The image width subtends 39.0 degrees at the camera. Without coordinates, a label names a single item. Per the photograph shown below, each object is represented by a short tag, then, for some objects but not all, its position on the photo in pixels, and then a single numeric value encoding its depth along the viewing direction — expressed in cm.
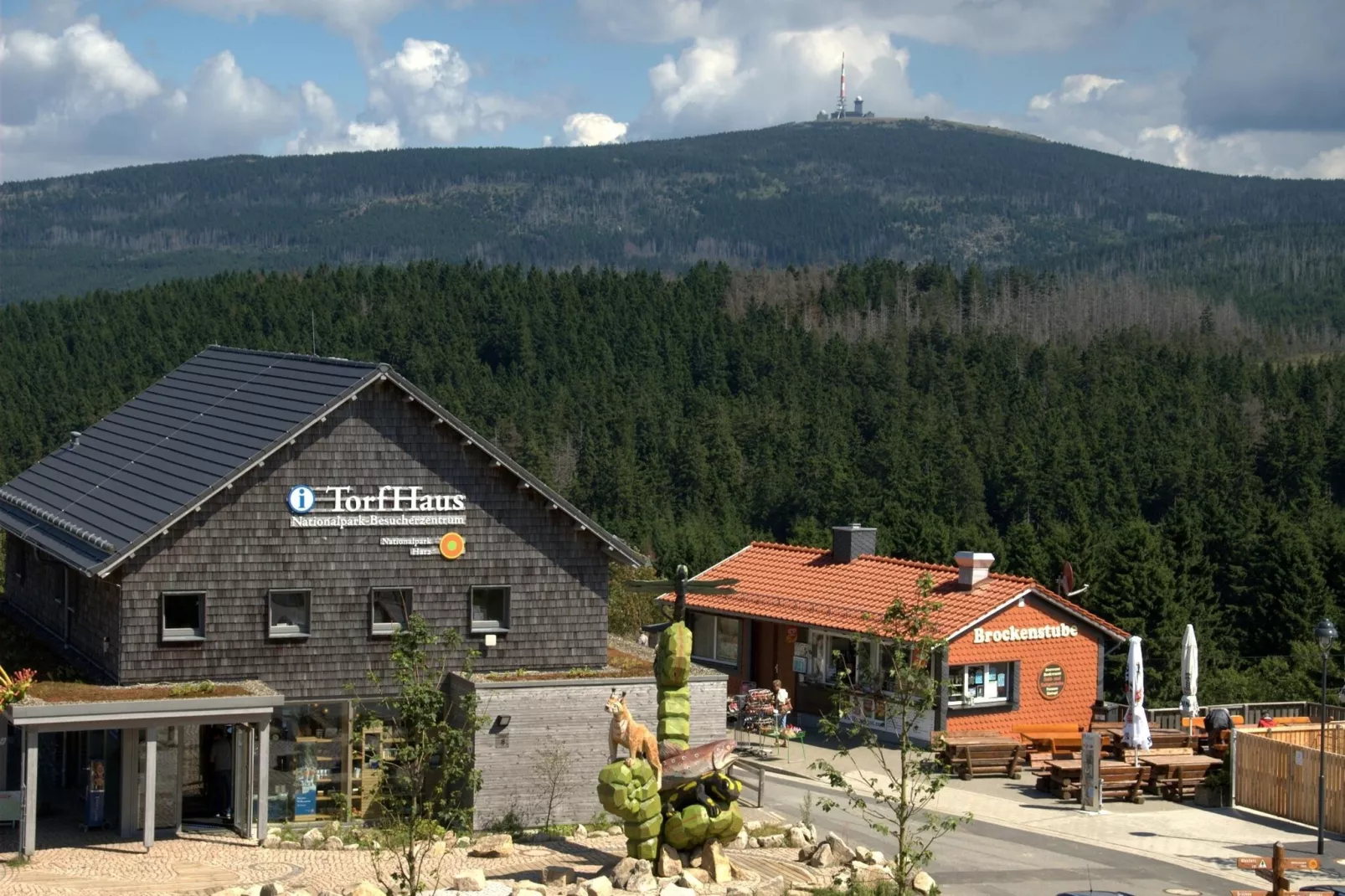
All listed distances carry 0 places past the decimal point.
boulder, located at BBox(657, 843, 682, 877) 2450
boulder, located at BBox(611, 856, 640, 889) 2416
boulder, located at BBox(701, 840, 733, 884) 2459
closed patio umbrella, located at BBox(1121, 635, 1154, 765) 3331
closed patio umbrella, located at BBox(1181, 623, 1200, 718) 3581
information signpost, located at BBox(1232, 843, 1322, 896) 2233
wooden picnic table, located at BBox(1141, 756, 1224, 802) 3322
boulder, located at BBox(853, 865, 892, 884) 2464
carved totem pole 2423
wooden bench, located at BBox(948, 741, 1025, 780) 3484
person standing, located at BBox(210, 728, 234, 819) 2850
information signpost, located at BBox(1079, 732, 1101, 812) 3195
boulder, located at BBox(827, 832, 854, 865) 2589
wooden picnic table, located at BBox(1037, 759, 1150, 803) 3297
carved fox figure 2434
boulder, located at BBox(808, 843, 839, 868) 2580
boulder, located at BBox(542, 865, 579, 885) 2444
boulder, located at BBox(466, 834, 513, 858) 2603
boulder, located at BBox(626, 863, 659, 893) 2388
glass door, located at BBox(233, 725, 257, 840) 2759
